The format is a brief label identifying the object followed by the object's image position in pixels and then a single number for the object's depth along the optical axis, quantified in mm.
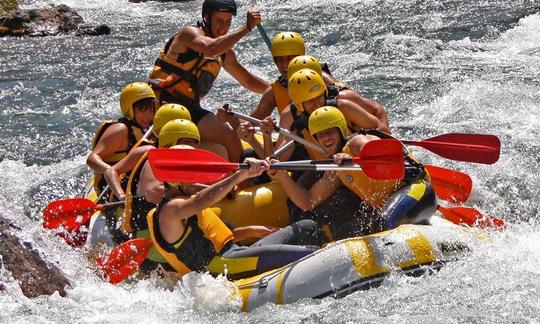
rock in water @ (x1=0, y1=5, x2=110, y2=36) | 32656
